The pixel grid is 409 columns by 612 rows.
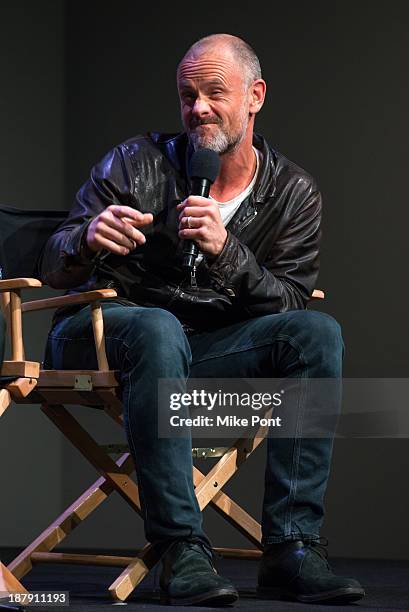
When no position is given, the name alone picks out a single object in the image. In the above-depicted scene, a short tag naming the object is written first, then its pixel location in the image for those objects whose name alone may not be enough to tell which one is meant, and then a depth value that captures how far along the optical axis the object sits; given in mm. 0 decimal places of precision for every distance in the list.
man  4645
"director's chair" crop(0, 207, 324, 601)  4867
